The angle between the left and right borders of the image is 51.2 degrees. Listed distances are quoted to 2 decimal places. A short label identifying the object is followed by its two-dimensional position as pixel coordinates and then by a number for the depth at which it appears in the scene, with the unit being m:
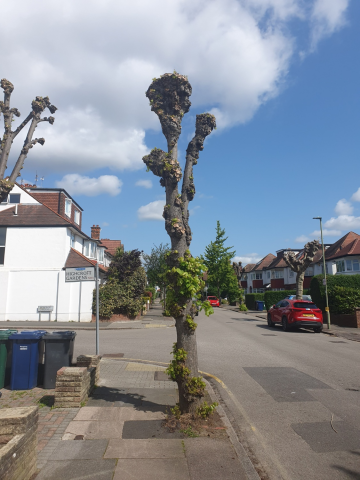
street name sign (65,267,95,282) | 9.12
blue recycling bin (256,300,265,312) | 40.97
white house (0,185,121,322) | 23.55
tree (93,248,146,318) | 25.47
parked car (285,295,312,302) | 28.14
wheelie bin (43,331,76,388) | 7.27
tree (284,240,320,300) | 24.56
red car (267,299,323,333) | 18.36
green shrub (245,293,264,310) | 42.75
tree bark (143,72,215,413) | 5.73
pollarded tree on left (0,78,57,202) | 7.89
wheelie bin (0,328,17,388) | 7.20
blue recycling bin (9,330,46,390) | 7.13
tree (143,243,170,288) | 37.96
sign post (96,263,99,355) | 8.87
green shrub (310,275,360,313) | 23.15
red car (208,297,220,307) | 52.62
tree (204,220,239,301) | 55.94
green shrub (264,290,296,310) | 35.50
